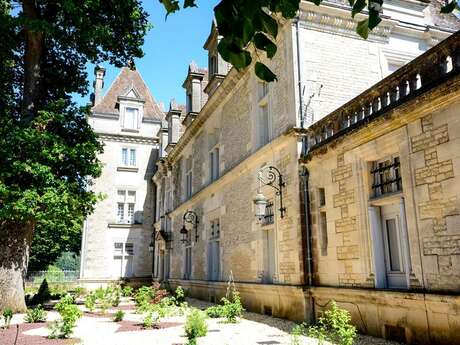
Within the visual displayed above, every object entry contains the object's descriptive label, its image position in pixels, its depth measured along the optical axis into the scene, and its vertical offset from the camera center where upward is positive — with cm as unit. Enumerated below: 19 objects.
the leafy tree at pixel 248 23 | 188 +110
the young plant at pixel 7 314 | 785 -92
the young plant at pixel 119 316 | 933 -117
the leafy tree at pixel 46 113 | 1001 +411
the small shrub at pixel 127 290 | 1378 -88
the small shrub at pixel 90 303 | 1159 -108
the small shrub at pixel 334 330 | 425 -81
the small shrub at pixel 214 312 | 927 -110
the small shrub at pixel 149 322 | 815 -116
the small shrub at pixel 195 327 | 643 -101
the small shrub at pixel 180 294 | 1098 -84
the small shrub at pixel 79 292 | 1675 -120
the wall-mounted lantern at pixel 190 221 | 1566 +158
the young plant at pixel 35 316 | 930 -114
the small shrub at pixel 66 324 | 721 -103
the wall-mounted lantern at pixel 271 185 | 836 +167
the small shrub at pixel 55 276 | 2864 -86
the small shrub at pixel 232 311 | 852 -103
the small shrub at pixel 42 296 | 1389 -112
